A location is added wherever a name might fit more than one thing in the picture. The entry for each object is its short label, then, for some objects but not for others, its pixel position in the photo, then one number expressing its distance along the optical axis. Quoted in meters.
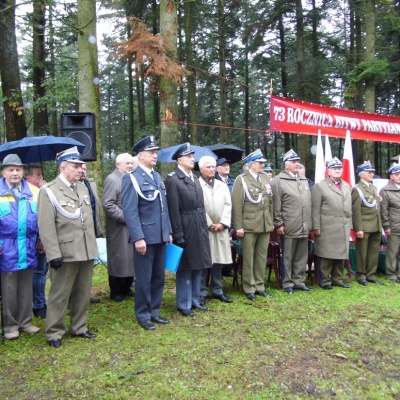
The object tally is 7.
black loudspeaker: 6.57
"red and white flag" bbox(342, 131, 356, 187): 8.42
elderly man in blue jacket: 4.23
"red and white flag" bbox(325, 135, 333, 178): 8.36
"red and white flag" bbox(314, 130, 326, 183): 8.08
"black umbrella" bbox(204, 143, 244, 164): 8.59
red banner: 8.59
